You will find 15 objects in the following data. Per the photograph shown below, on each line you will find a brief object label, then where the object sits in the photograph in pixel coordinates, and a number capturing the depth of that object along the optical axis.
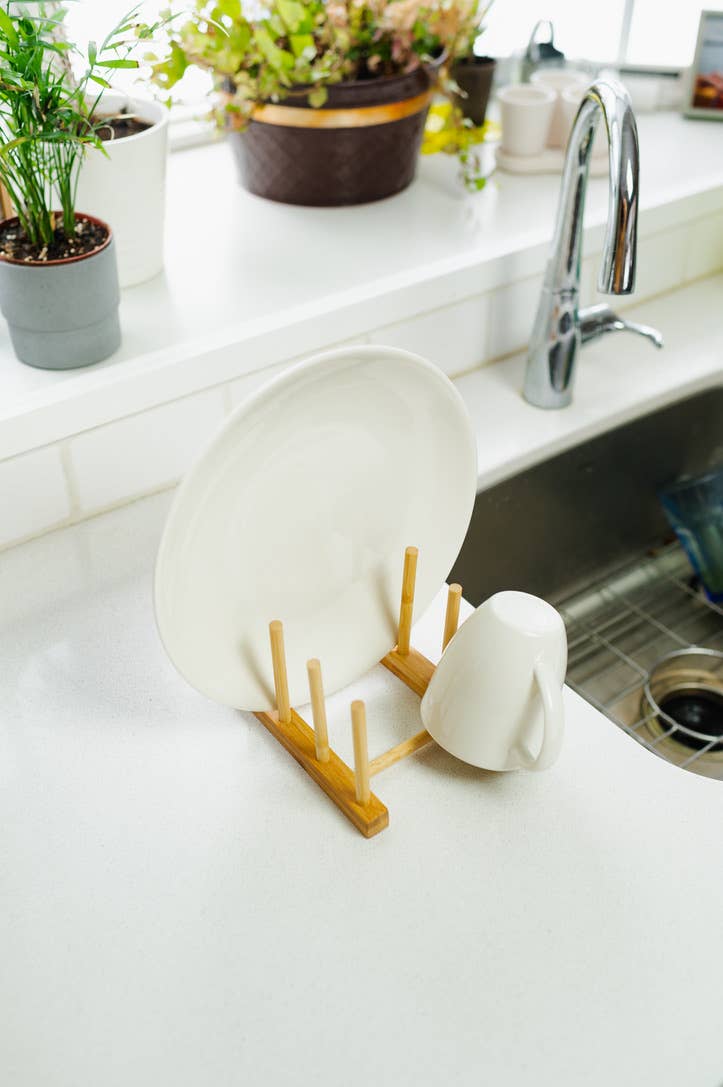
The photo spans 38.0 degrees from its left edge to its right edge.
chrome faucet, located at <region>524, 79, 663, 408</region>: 0.86
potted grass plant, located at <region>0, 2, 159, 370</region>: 0.78
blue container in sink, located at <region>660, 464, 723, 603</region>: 1.22
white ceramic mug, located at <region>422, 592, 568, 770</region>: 0.68
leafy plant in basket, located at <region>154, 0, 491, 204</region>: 1.07
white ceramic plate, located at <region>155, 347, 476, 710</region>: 0.64
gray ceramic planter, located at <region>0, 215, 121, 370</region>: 0.88
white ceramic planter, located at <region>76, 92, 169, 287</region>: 0.98
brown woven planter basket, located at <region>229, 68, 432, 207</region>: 1.13
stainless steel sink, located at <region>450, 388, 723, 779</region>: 1.11
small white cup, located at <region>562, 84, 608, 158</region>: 1.30
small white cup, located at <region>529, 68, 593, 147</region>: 1.33
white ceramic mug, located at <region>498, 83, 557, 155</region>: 1.29
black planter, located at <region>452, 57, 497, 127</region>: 1.32
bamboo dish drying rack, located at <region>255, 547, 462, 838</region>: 0.70
